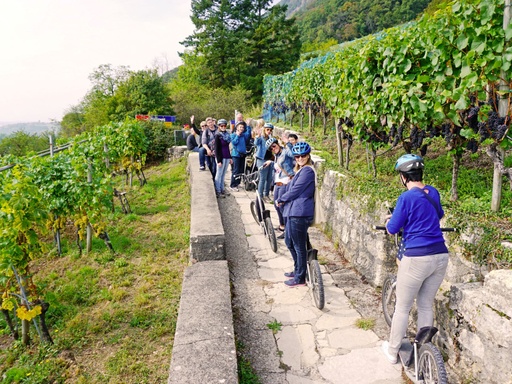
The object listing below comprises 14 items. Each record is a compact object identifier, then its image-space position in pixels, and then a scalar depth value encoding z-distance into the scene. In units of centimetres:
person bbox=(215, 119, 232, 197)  834
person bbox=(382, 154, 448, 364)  291
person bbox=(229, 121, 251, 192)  848
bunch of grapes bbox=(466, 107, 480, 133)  379
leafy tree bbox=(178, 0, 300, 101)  3606
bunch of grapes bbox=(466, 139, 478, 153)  407
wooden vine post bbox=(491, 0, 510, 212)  362
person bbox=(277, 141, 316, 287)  433
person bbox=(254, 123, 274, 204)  778
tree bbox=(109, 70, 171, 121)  2528
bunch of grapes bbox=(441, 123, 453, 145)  423
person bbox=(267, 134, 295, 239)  568
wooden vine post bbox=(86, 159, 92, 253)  693
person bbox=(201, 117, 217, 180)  859
